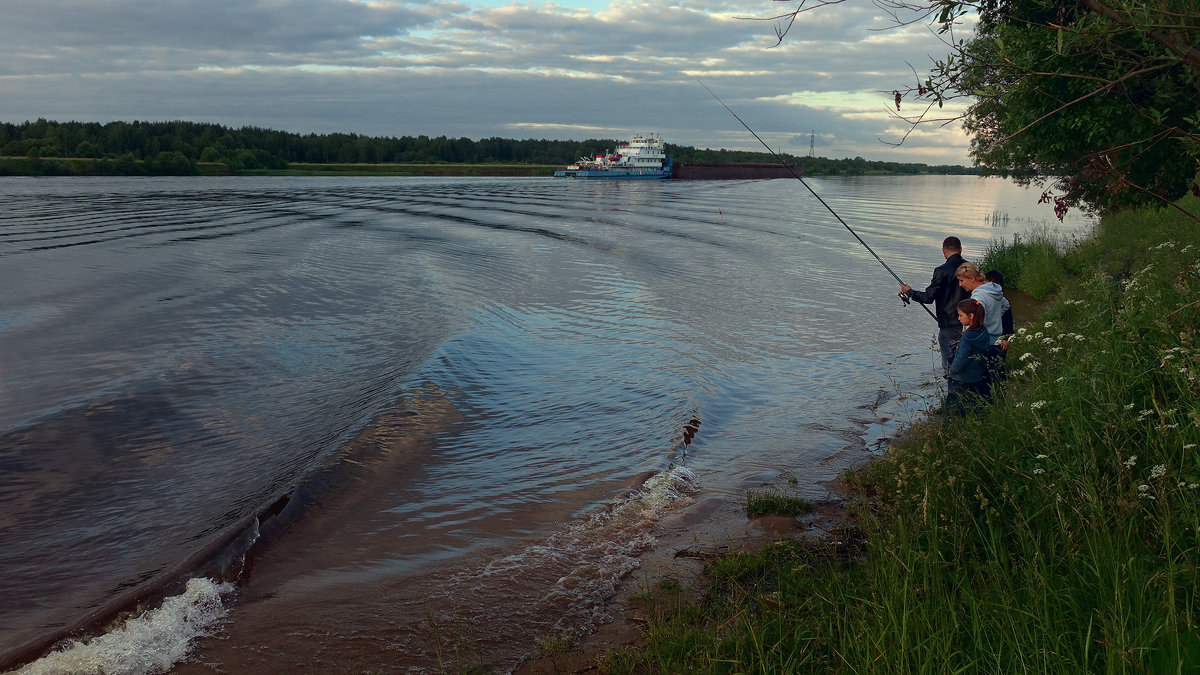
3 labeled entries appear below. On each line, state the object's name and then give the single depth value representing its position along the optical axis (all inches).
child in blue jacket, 276.2
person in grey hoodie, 301.3
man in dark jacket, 347.6
